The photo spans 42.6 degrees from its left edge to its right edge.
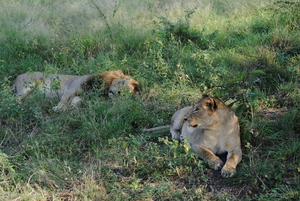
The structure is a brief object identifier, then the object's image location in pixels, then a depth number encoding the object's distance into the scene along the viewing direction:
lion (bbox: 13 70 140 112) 5.79
